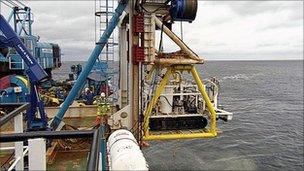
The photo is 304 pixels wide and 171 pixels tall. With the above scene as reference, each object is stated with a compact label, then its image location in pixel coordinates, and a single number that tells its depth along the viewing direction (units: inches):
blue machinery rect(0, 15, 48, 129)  286.1
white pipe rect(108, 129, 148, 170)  163.0
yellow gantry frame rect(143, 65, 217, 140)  318.2
